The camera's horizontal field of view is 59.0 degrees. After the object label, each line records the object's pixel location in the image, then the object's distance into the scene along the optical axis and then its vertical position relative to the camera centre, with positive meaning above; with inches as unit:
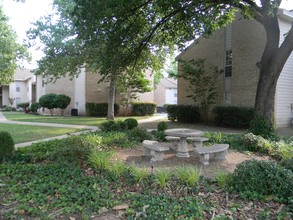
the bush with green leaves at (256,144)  313.9 -46.5
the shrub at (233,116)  588.0 -22.7
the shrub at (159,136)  397.9 -46.2
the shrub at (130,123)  480.3 -31.6
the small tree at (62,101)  1026.1 +19.9
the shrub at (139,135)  373.5 -42.1
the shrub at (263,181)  163.9 -48.5
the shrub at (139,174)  185.5 -49.5
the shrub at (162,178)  175.9 -50.0
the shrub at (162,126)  458.3 -36.2
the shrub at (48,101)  1031.9 +19.9
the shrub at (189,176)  175.6 -48.6
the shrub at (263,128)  395.2 -33.3
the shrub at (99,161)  211.3 -45.8
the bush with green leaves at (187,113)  757.3 -20.0
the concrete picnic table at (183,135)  275.3 -30.4
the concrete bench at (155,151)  257.9 -45.3
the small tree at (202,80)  704.1 +71.8
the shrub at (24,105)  1469.5 +5.5
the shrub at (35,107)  1205.7 -4.8
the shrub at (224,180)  177.1 -51.3
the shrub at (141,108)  1109.1 -8.1
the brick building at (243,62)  617.9 +118.8
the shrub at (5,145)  250.5 -38.1
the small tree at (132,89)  969.5 +67.5
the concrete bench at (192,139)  312.3 -43.4
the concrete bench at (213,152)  251.4 -45.5
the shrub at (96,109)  1034.1 -11.8
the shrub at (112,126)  457.4 -35.4
